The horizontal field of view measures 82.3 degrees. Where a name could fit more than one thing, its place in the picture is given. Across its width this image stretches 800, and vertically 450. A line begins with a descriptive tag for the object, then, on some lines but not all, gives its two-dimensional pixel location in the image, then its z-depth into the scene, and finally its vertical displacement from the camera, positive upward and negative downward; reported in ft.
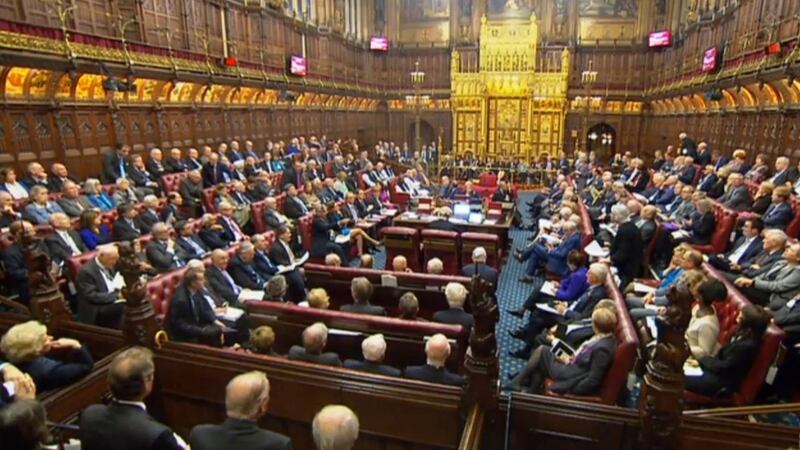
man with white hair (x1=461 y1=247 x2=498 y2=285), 19.44 -6.01
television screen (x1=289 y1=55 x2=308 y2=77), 53.21 +6.84
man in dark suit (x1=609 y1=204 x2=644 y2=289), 20.67 -5.74
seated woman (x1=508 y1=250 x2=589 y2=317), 17.29 -5.91
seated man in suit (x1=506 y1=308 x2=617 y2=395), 11.38 -6.23
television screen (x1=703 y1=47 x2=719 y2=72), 42.47 +5.81
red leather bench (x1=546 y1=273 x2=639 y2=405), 11.06 -5.88
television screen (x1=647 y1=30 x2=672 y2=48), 60.95 +11.01
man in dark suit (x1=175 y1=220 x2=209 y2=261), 20.99 -5.29
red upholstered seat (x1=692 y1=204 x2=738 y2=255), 23.20 -5.63
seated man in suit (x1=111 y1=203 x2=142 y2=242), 21.33 -4.56
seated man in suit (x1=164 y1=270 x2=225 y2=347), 14.14 -5.85
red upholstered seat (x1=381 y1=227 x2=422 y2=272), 26.04 -6.67
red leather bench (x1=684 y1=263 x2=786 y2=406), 11.41 -6.11
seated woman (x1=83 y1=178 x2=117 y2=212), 25.58 -3.75
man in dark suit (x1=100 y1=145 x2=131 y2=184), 30.60 -2.60
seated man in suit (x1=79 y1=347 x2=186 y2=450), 6.64 -4.22
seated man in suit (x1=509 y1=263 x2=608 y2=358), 15.52 -6.62
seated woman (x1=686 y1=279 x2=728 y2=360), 12.32 -5.34
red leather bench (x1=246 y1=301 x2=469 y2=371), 12.72 -5.75
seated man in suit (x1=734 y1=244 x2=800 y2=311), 14.66 -5.29
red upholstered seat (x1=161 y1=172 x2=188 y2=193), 31.81 -3.78
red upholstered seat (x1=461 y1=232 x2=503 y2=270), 25.05 -6.49
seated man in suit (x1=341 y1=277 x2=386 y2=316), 14.76 -5.56
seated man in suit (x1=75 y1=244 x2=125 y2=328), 15.34 -5.51
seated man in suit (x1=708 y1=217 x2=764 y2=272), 19.16 -5.32
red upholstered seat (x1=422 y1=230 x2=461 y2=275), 25.44 -6.74
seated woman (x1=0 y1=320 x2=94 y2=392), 8.98 -4.49
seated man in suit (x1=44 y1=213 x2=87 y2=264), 18.51 -4.64
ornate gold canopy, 67.56 +4.25
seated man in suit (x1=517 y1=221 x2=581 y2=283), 21.93 -6.04
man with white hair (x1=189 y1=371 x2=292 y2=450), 6.63 -4.38
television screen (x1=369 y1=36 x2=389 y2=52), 73.36 +12.79
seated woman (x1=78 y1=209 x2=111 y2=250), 20.46 -4.57
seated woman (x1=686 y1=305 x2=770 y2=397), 11.39 -5.93
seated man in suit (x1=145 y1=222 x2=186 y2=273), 18.93 -5.15
